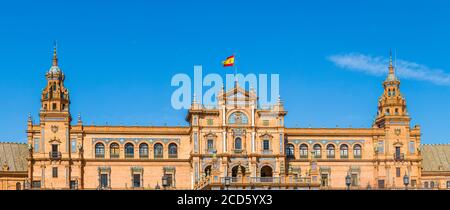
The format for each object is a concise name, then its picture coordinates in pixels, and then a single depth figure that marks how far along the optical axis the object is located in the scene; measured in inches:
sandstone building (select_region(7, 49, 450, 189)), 4033.0
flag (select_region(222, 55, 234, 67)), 3898.1
